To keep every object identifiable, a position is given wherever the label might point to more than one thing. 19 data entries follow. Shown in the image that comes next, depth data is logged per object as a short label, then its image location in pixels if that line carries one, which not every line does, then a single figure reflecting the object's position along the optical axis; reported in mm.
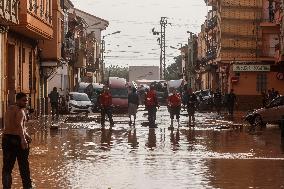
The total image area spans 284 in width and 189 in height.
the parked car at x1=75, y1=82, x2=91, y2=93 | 68288
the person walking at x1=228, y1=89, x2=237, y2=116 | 53906
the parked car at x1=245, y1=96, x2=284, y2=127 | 36562
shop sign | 67438
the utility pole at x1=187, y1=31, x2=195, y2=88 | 123138
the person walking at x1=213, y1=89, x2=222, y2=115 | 59219
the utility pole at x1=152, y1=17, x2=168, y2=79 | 122781
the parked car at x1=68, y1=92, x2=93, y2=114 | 53625
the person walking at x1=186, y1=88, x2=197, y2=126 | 41688
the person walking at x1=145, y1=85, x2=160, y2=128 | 37006
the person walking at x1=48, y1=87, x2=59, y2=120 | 45500
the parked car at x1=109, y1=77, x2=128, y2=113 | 56219
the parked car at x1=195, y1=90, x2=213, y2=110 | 68500
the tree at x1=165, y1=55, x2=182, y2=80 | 192050
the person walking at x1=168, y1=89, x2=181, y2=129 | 38491
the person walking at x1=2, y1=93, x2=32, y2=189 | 13547
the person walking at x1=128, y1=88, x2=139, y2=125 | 39125
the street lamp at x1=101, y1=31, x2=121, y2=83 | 113062
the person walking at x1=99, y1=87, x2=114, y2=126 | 38344
